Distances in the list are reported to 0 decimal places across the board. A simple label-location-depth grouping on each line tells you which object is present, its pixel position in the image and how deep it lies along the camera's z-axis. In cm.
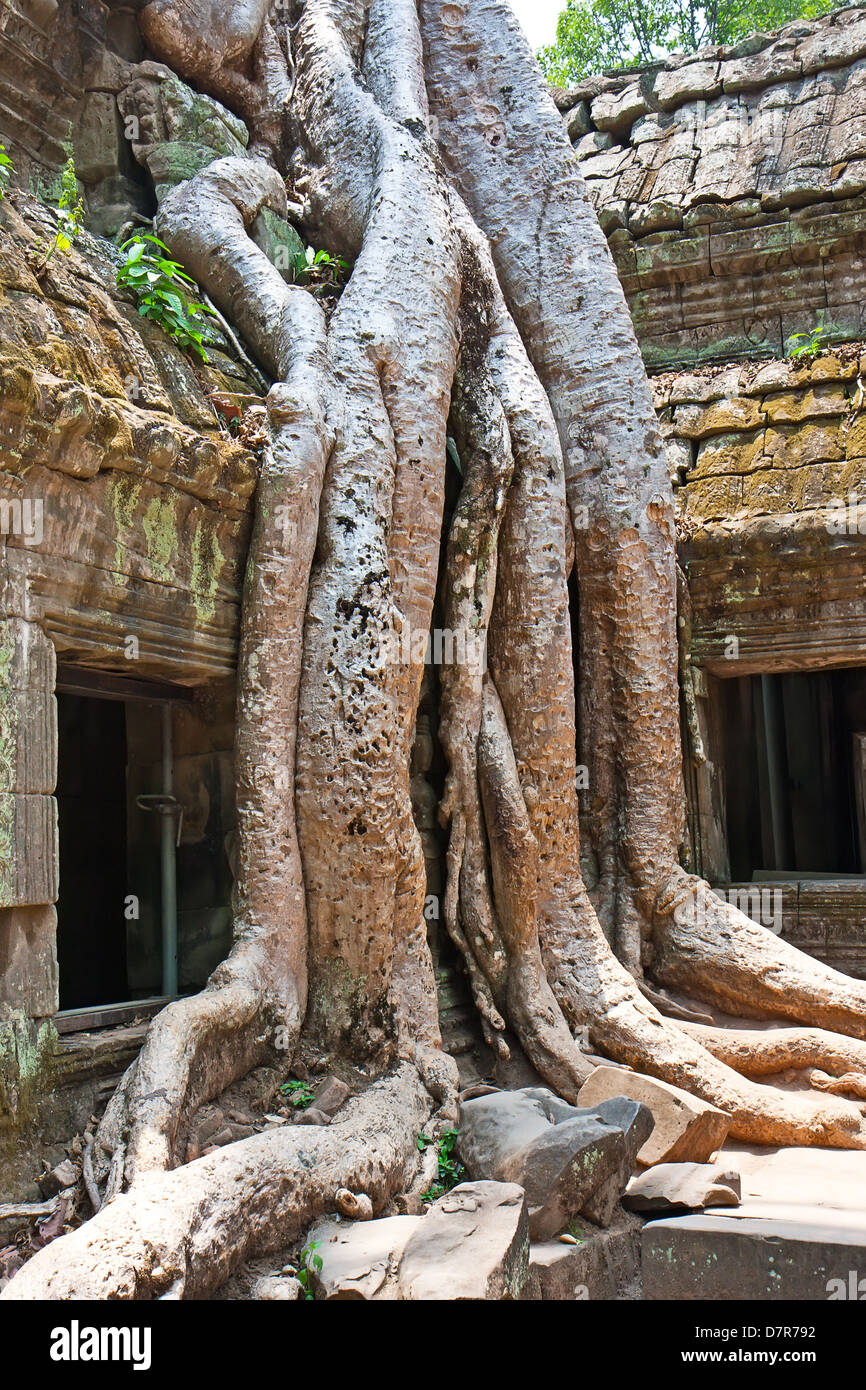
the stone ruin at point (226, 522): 299
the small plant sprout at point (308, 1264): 261
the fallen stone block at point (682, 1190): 319
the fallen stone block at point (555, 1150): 301
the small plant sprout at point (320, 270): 490
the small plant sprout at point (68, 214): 357
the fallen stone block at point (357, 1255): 248
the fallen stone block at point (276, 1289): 252
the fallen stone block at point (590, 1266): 282
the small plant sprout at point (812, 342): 606
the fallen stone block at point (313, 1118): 320
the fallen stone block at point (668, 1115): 351
